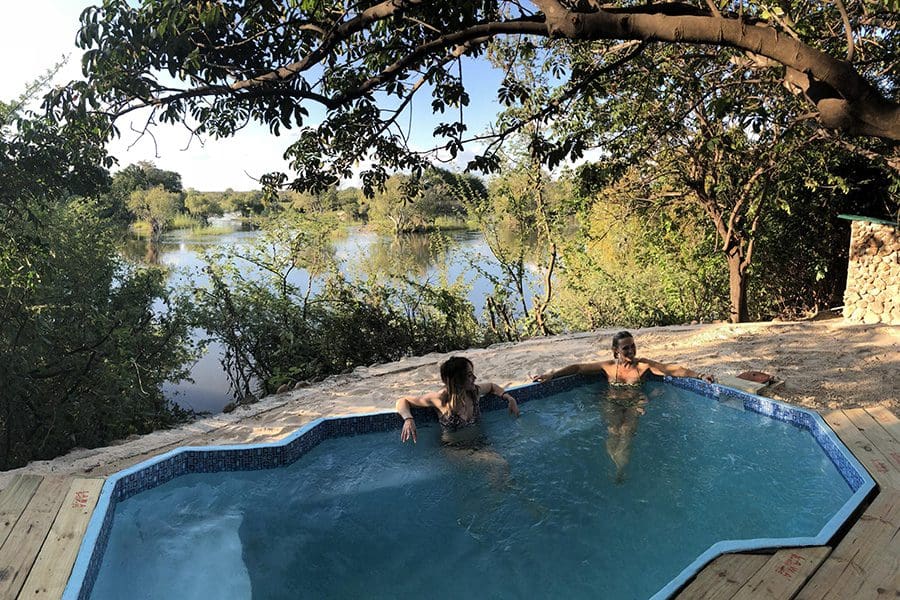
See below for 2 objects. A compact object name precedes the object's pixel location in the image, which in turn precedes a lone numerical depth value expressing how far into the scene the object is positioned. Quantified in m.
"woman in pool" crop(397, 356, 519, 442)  4.51
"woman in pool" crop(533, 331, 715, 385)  5.35
